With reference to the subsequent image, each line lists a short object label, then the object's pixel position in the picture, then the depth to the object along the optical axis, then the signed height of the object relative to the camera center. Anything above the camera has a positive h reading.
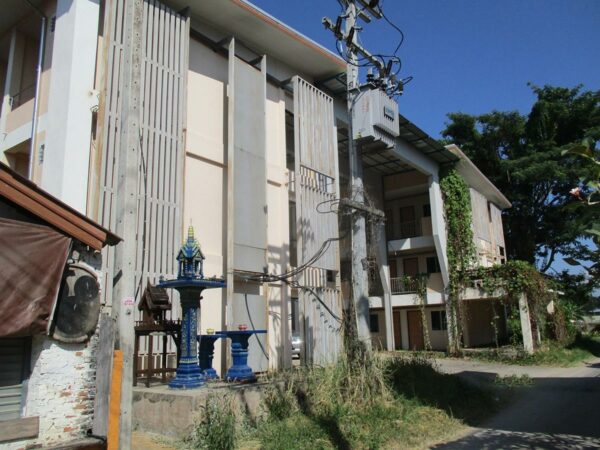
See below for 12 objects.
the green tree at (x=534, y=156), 32.25 +11.16
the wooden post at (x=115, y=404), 6.15 -0.84
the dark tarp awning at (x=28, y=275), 5.91 +0.76
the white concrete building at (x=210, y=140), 11.84 +5.25
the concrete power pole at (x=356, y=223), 9.51 +2.06
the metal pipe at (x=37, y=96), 13.13 +6.35
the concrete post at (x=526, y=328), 20.69 -0.16
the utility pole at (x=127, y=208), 6.05 +1.60
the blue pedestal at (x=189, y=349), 9.07 -0.29
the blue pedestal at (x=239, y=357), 10.00 -0.51
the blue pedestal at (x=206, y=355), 10.16 -0.45
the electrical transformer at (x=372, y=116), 10.16 +4.26
